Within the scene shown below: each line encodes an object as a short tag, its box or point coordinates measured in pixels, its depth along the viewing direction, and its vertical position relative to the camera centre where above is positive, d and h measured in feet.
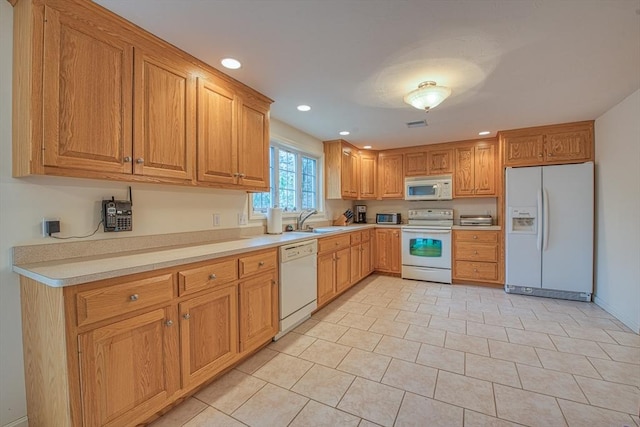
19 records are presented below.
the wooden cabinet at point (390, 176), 16.92 +2.06
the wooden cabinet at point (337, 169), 14.85 +2.18
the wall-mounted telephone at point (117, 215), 5.84 -0.08
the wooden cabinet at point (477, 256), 13.69 -2.31
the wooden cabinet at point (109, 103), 4.52 +2.12
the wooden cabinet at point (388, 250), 15.88 -2.31
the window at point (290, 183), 11.55 +1.30
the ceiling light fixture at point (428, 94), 7.88 +3.28
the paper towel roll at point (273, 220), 10.43 -0.35
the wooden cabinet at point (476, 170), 14.65 +2.11
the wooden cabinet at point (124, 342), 4.08 -2.24
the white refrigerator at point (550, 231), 11.57 -0.92
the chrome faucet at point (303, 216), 12.69 -0.26
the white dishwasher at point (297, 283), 8.50 -2.37
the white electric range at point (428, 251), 14.52 -2.21
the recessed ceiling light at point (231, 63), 6.93 +3.70
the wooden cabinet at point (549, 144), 11.85 +2.86
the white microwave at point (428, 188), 15.47 +1.25
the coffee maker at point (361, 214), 18.19 -0.25
